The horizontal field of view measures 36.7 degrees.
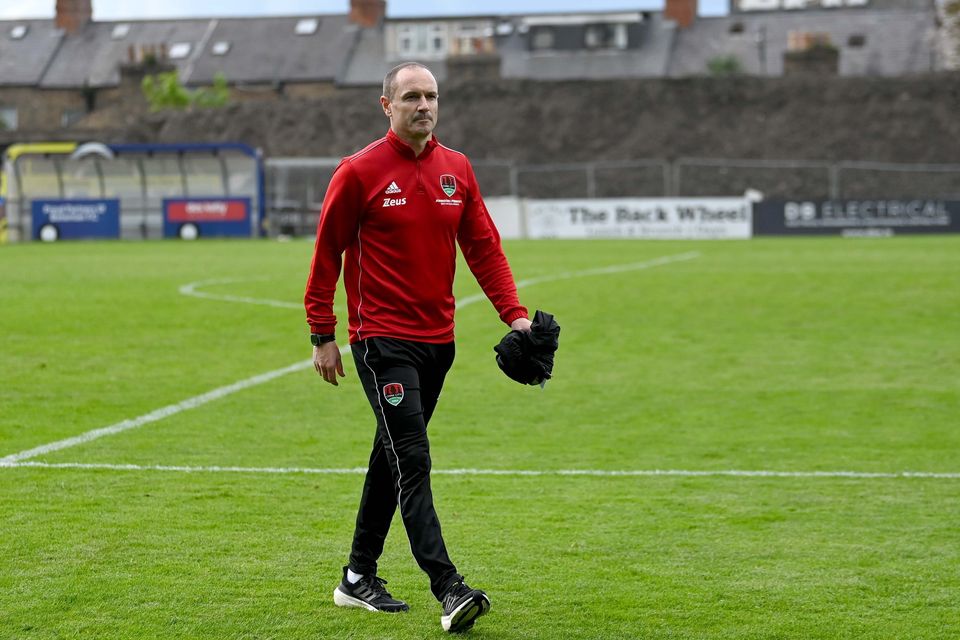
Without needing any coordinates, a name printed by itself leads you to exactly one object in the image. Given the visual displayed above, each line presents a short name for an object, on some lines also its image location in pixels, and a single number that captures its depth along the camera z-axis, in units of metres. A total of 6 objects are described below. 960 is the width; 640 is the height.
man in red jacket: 5.59
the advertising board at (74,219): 50.50
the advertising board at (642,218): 47.84
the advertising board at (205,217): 51.72
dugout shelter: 51.12
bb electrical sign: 47.72
